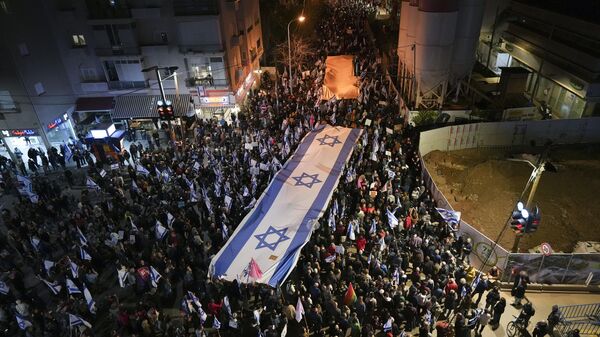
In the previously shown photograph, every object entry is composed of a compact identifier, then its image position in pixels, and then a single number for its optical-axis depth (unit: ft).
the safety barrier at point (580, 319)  41.55
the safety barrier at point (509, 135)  76.07
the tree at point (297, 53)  127.44
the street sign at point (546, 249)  44.39
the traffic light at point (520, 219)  42.88
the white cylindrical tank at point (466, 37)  88.69
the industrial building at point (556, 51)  81.87
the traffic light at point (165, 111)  72.85
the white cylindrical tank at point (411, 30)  95.83
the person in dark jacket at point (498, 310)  40.96
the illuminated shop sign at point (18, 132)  82.58
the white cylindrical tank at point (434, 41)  84.99
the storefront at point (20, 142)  82.74
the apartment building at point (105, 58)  81.92
